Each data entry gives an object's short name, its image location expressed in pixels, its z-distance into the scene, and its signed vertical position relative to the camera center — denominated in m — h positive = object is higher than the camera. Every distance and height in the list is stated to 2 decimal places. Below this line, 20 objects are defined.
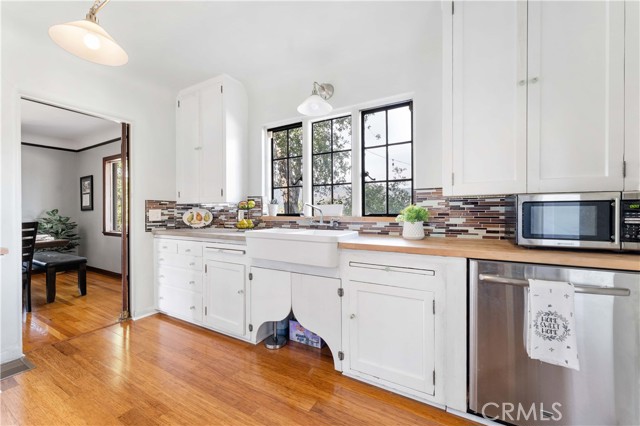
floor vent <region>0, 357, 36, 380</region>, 1.87 -1.14
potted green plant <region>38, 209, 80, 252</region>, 4.83 -0.30
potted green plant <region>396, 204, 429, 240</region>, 1.95 -0.08
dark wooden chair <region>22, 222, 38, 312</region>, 2.70 -0.42
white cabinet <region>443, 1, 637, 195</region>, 1.32 +0.62
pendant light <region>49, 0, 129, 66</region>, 1.26 +0.85
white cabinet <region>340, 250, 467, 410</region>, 1.49 -0.70
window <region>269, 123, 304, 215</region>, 2.95 +0.49
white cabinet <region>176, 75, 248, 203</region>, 2.87 +0.79
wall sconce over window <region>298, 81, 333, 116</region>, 2.10 +0.83
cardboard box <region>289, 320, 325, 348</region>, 2.26 -1.09
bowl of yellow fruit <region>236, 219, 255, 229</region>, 2.84 -0.14
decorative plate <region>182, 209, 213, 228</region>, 3.34 -0.09
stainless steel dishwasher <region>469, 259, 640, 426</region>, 1.17 -0.70
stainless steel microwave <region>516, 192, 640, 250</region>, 1.23 -0.06
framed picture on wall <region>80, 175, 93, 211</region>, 5.04 +0.35
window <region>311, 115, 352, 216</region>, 2.66 +0.50
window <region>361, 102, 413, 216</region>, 2.38 +0.47
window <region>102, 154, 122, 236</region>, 4.71 +0.26
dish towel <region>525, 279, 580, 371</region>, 1.22 -0.54
